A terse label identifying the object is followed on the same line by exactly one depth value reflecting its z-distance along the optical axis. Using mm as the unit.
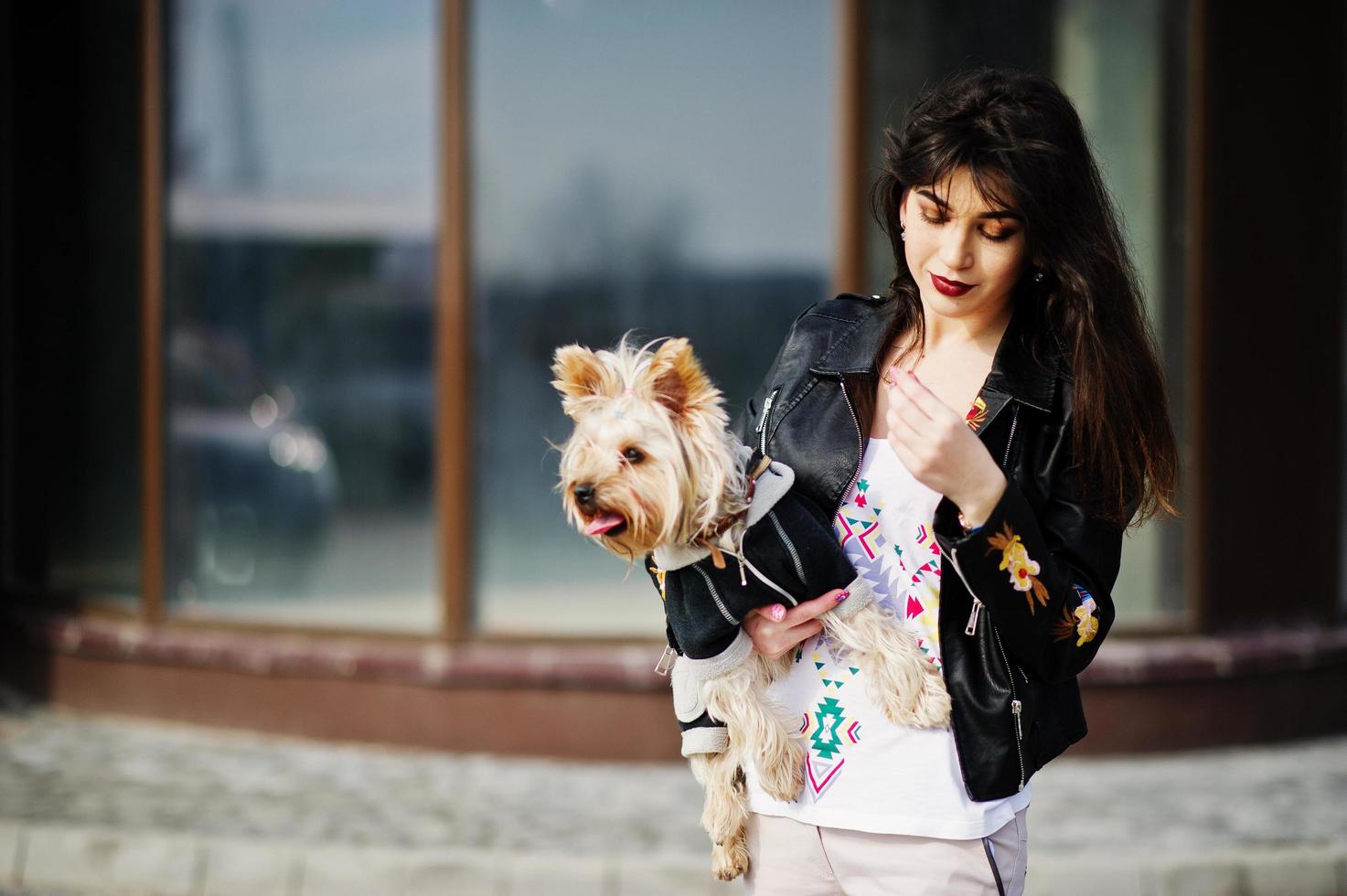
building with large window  6746
